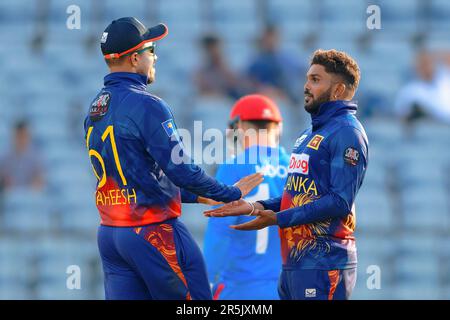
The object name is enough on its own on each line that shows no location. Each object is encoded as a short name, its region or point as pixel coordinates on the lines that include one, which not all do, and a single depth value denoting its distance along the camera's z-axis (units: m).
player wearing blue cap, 11.71
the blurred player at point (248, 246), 14.72
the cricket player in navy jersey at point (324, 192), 11.65
